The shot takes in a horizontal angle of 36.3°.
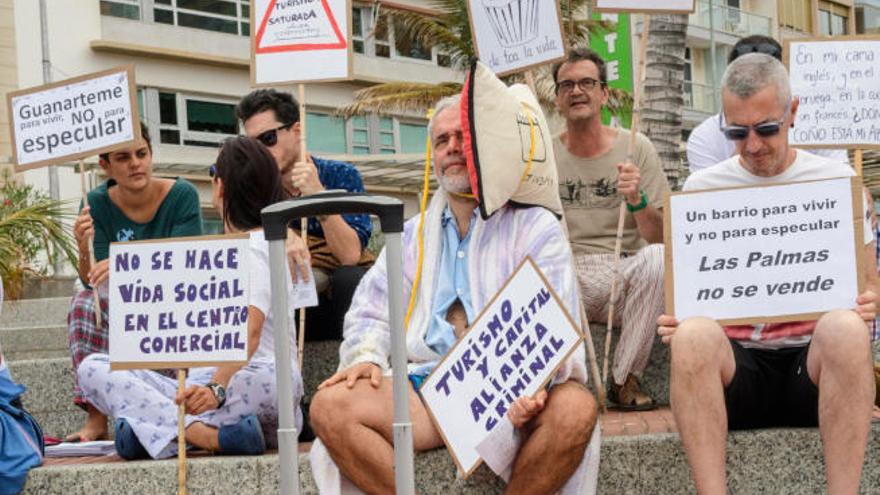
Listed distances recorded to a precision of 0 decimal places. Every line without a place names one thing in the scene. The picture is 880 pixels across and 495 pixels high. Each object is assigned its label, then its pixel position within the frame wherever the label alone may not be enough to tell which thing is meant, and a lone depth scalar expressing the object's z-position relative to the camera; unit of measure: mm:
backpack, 4160
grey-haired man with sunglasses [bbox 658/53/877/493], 3512
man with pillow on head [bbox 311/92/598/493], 3551
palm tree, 21156
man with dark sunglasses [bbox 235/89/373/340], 5199
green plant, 7152
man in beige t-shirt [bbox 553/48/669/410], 4895
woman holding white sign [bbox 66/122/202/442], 5383
